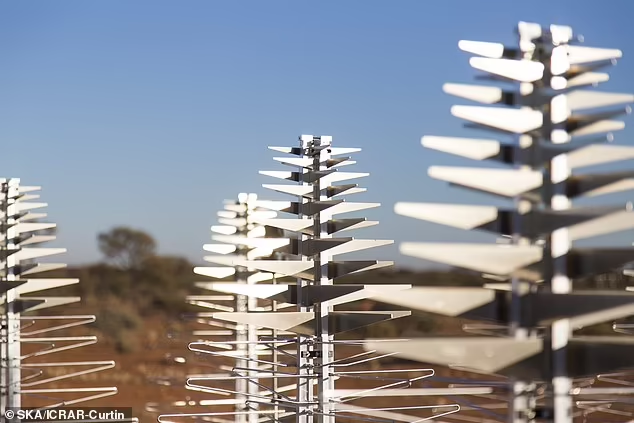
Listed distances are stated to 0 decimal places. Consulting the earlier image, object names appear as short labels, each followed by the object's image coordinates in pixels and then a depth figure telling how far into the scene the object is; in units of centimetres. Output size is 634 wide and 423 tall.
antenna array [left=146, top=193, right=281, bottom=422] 818
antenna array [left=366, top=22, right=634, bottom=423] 351
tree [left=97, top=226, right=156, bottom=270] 4244
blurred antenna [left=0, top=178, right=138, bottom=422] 740
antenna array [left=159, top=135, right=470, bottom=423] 531
